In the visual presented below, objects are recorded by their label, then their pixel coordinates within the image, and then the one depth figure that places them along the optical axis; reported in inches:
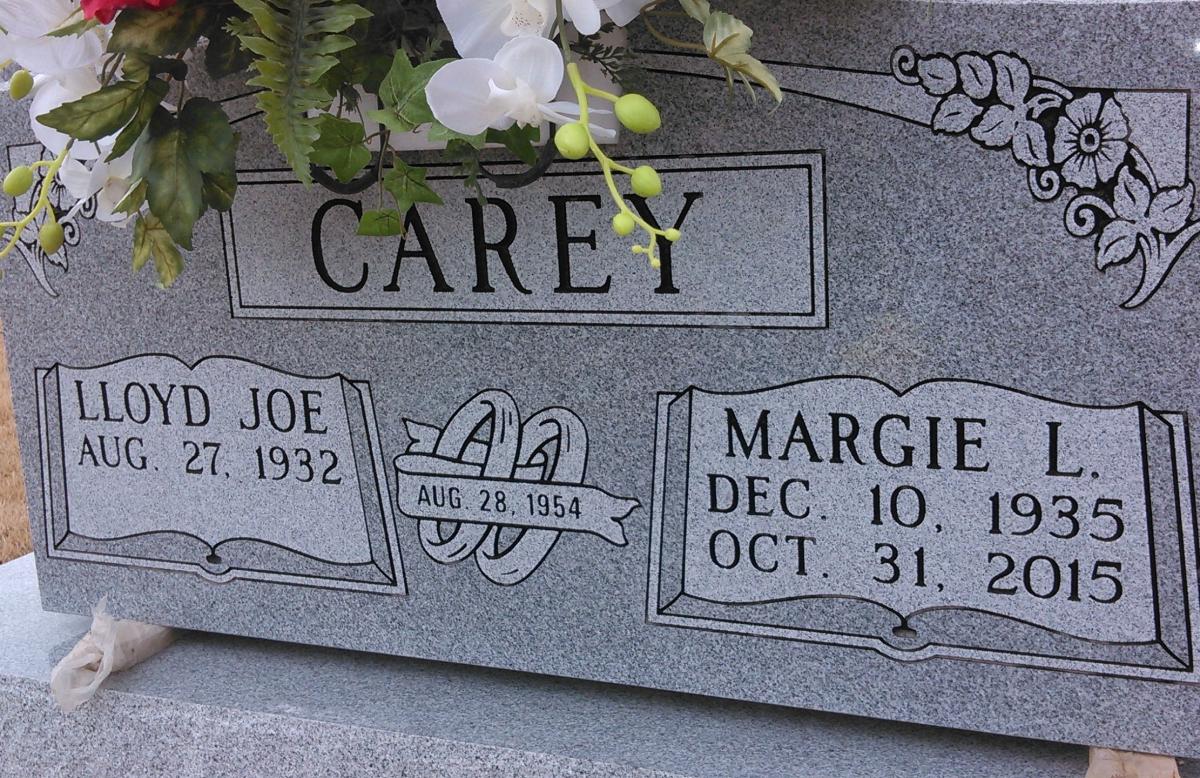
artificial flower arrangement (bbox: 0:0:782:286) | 32.2
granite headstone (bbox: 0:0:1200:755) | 39.7
